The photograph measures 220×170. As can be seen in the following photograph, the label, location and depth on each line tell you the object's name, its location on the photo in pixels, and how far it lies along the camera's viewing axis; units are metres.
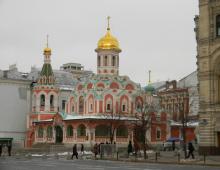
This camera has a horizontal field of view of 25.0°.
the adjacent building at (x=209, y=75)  40.56
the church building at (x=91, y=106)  67.44
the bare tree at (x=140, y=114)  61.62
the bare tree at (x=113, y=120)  64.56
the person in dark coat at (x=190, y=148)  36.38
